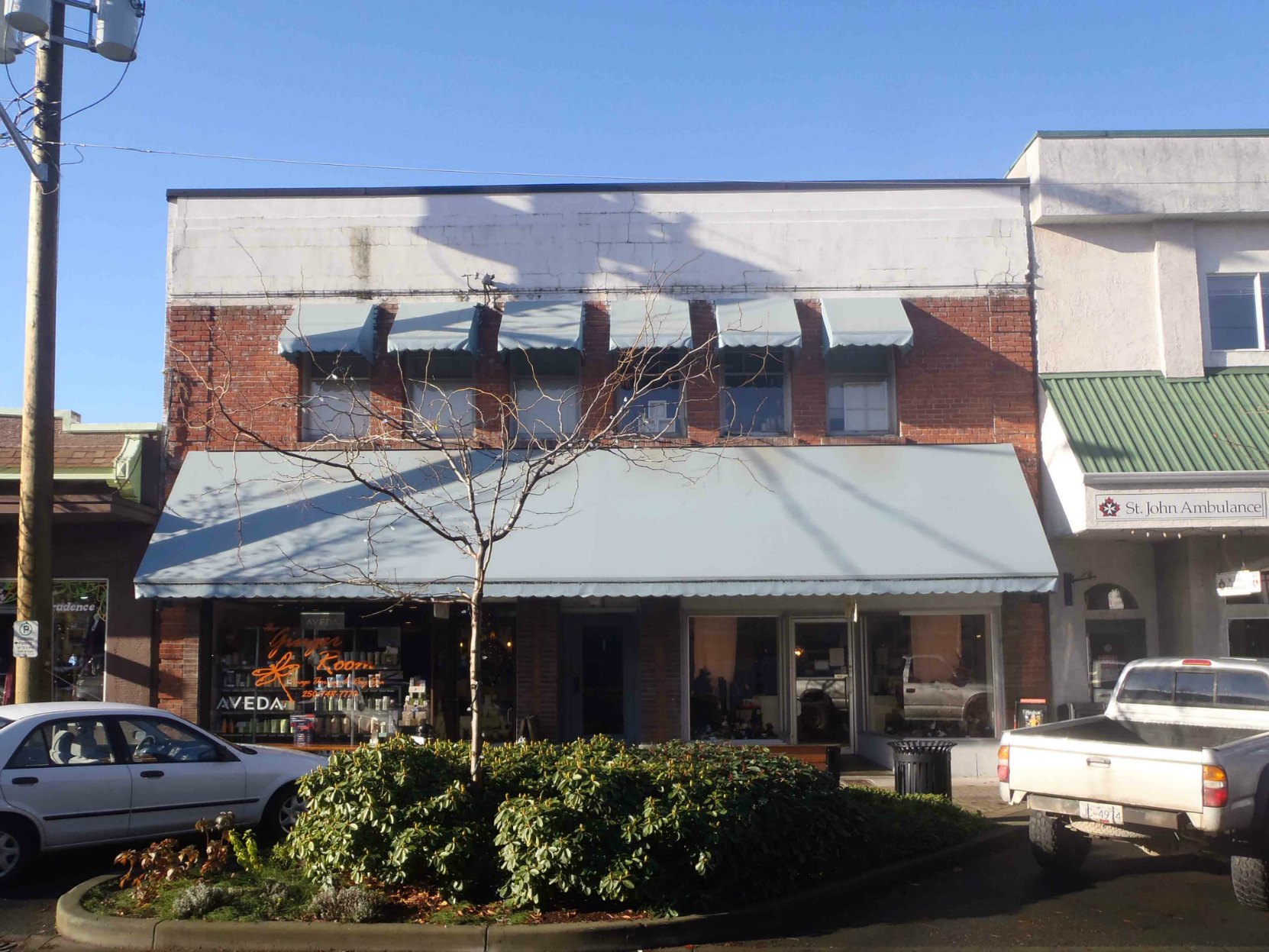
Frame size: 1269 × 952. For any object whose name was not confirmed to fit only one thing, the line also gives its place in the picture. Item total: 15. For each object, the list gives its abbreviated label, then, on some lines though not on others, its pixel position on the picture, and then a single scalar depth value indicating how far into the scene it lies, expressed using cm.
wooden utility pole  1173
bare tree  1433
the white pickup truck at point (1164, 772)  817
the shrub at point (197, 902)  763
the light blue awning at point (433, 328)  1512
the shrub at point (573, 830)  771
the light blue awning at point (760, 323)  1503
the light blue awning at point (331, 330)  1518
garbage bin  1202
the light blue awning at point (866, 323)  1502
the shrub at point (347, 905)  750
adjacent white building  1505
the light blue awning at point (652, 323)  1492
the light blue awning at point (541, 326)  1514
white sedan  923
